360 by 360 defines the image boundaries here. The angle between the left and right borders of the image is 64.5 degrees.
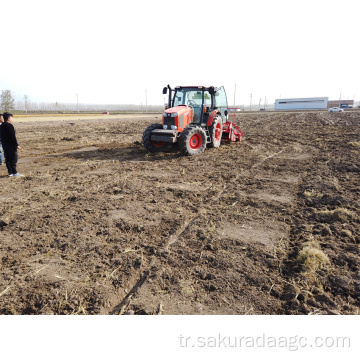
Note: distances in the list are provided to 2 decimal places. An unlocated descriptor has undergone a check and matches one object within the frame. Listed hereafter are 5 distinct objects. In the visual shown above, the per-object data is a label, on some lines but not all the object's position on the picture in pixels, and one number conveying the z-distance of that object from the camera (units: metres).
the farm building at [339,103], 95.61
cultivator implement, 12.53
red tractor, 9.64
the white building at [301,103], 91.62
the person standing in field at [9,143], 7.54
